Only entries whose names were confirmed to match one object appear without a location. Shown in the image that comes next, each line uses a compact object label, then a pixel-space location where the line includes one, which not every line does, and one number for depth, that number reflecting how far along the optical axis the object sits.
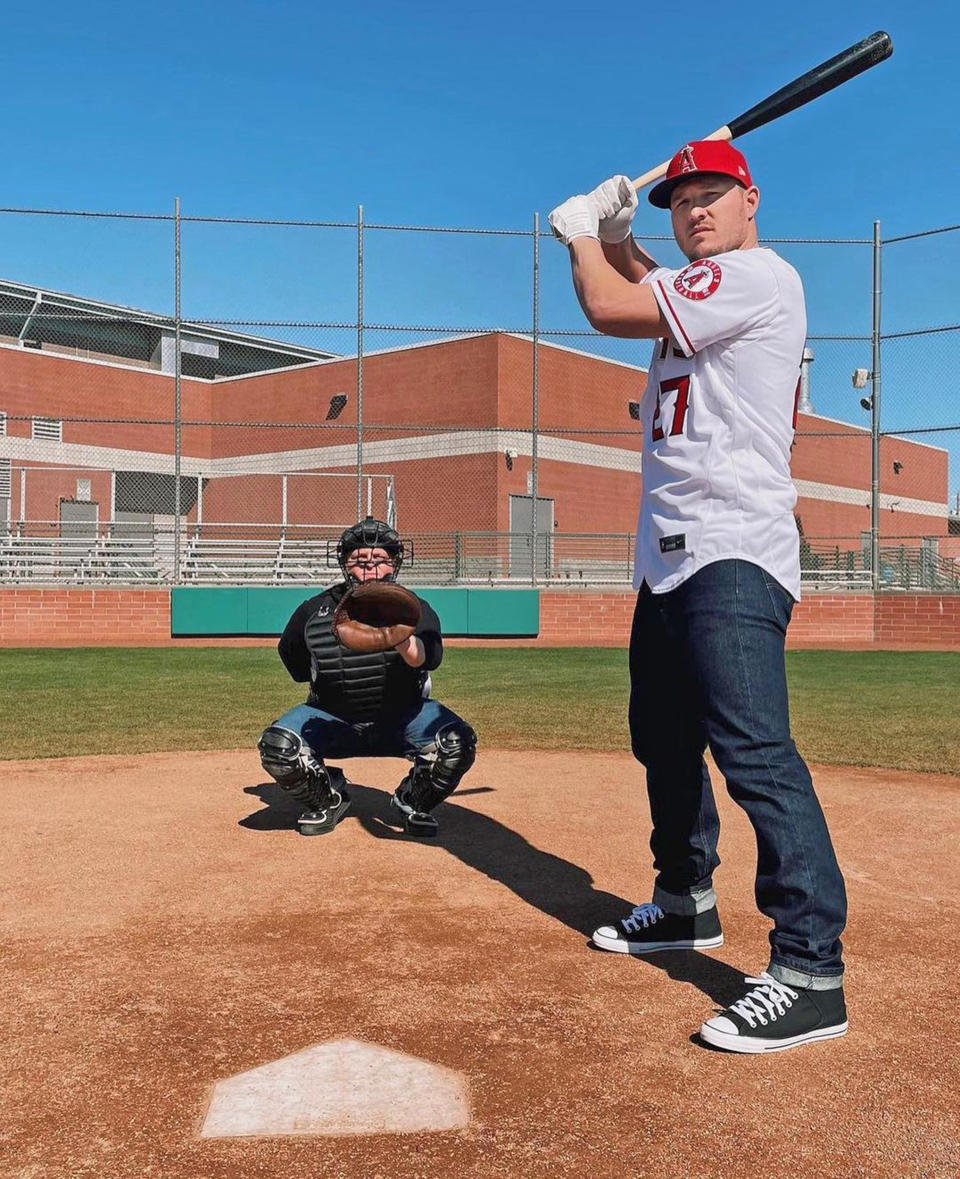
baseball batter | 2.51
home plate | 2.06
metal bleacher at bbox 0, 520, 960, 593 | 19.69
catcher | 4.41
